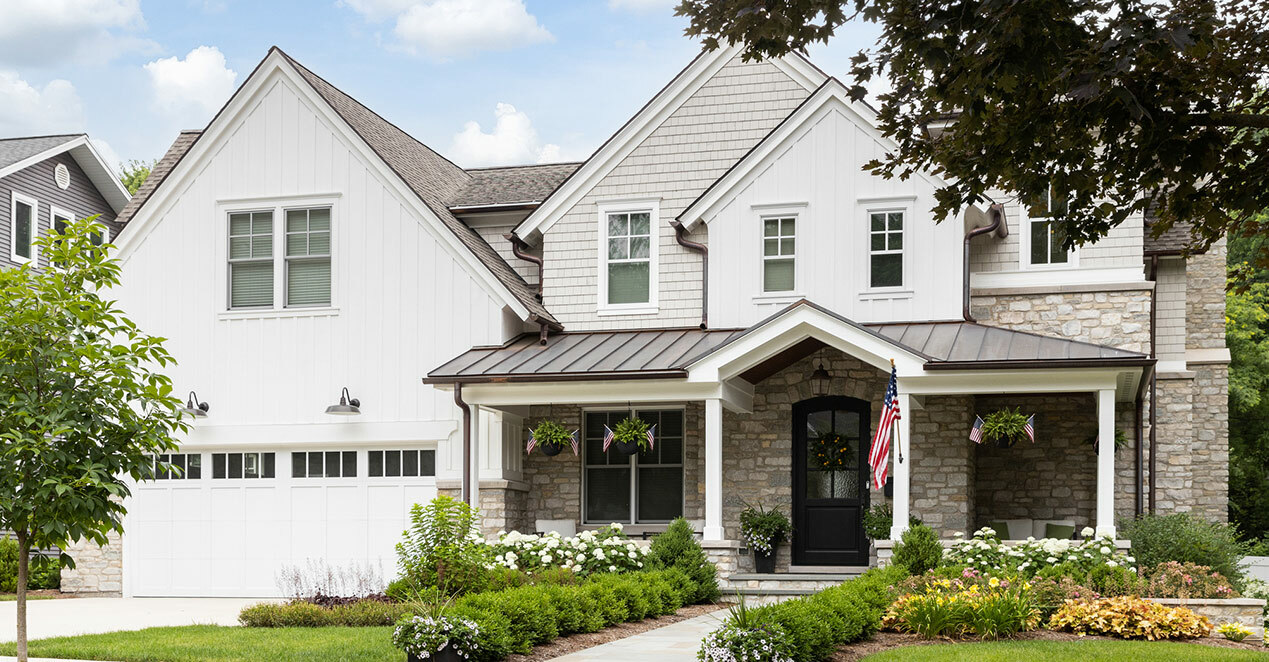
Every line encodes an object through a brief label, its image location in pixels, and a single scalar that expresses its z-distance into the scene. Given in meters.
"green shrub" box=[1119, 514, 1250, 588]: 15.09
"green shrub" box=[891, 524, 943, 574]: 14.91
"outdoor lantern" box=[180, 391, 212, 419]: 18.80
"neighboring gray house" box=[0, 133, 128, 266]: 25.88
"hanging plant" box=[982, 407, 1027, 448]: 16.19
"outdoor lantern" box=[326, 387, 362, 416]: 18.23
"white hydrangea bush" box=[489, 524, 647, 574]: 15.78
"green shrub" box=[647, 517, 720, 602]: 15.77
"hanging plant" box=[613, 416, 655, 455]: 17.62
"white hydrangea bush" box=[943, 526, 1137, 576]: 14.45
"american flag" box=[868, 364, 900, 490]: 14.67
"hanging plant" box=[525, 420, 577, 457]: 17.94
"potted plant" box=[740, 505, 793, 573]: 17.50
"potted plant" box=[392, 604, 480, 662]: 10.08
